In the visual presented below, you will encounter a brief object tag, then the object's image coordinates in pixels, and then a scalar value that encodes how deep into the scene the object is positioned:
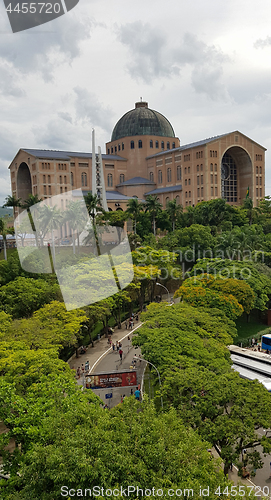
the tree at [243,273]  48.12
